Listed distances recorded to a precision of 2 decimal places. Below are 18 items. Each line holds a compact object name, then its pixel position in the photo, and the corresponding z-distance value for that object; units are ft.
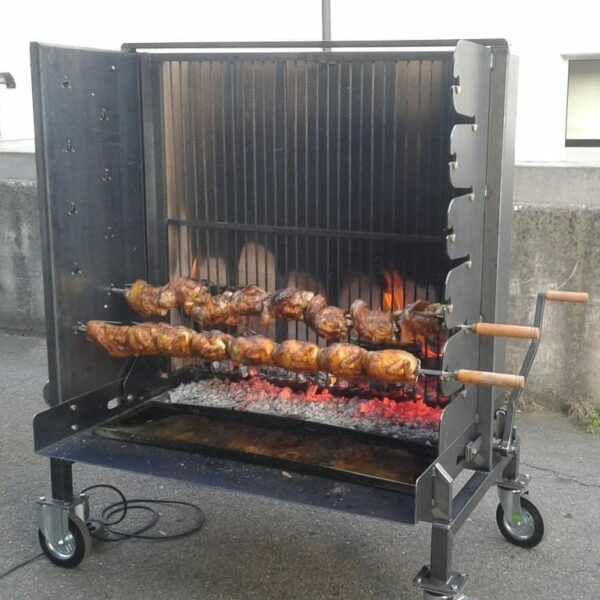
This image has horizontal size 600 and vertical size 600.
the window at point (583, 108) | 20.68
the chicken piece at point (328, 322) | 9.91
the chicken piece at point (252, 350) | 10.01
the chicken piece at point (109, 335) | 10.37
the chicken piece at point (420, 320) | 9.41
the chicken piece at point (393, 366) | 9.12
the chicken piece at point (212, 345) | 10.35
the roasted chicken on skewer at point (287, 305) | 10.25
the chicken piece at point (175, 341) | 10.48
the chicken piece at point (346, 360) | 9.45
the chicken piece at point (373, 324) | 9.65
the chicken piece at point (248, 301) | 10.51
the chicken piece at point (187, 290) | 10.94
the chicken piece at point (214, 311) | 10.71
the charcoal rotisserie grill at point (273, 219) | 8.94
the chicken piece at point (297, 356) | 9.72
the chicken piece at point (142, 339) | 10.52
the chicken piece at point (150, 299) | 10.92
